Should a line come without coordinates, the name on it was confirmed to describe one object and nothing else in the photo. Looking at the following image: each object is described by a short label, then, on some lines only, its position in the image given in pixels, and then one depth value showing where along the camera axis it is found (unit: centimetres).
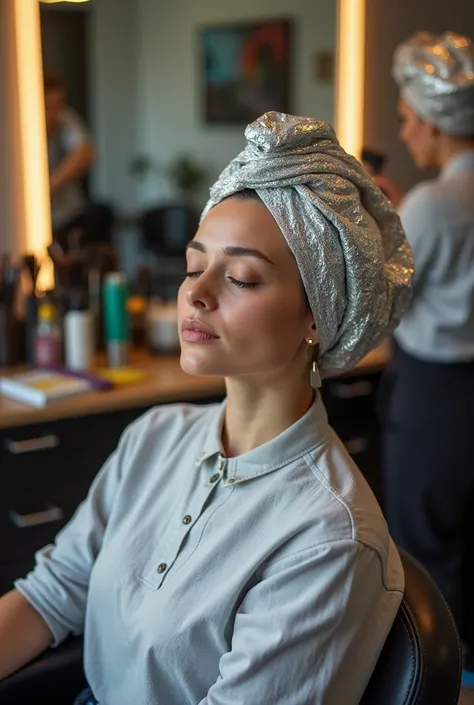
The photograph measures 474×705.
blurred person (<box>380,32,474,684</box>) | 183
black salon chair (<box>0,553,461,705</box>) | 90
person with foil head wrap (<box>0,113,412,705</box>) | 91
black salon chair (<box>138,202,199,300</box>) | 219
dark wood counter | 171
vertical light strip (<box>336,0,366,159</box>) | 255
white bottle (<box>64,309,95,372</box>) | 198
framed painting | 232
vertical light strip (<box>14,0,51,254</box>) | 207
